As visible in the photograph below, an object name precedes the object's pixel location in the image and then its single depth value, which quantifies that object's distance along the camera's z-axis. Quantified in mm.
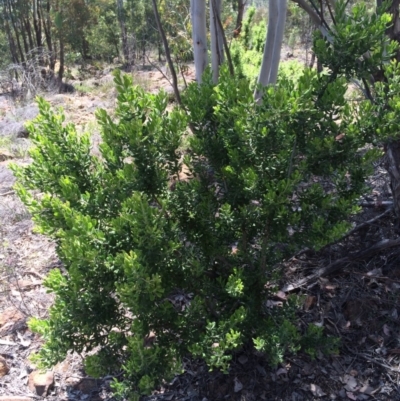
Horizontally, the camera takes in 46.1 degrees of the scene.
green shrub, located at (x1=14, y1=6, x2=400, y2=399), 2014
